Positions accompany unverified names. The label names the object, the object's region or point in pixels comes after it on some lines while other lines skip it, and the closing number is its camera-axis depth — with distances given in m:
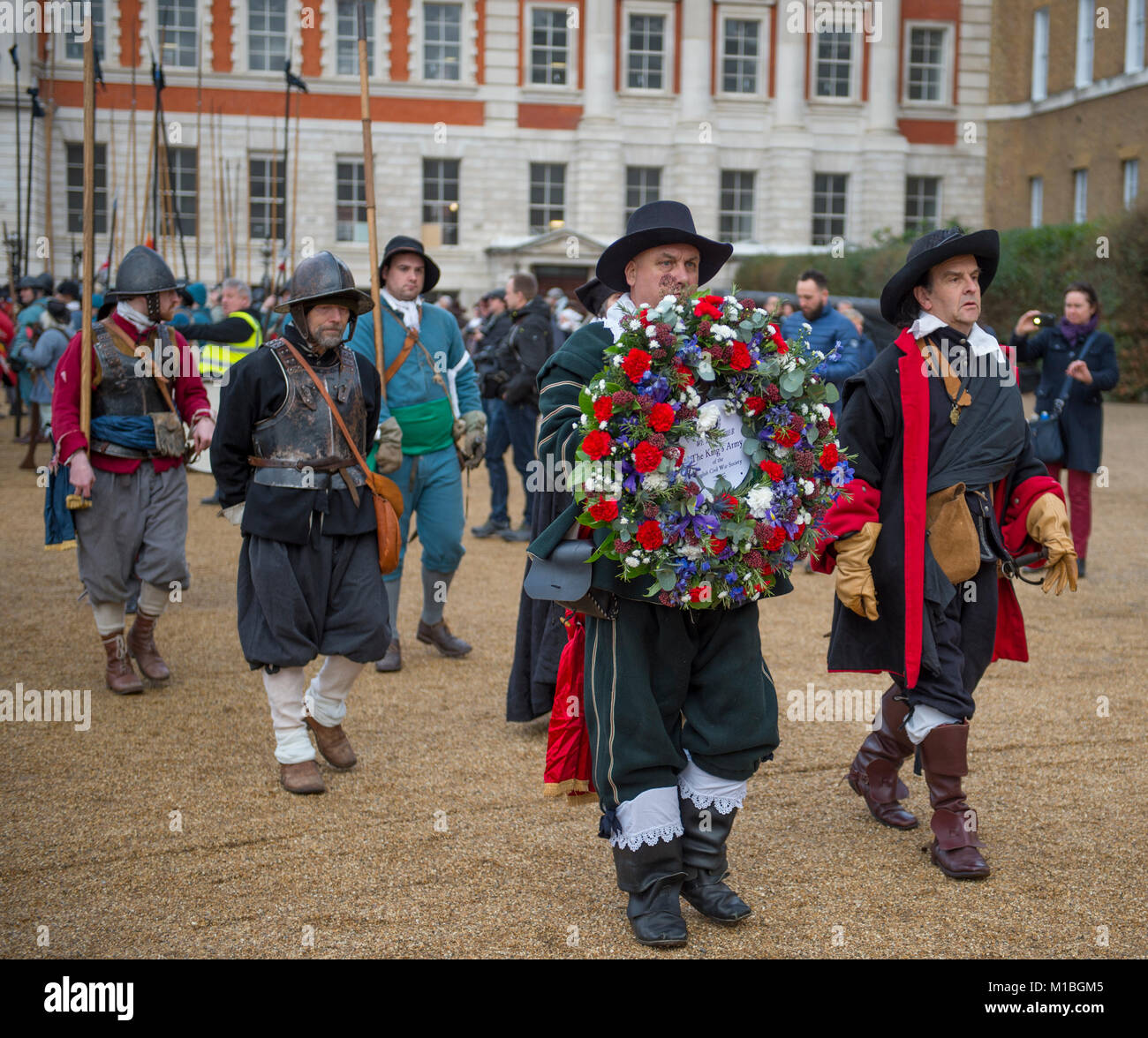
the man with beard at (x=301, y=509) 4.91
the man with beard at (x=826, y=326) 9.17
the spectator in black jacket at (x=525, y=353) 10.60
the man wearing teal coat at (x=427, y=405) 6.50
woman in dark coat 9.00
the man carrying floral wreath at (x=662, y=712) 3.65
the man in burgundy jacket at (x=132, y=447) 6.15
